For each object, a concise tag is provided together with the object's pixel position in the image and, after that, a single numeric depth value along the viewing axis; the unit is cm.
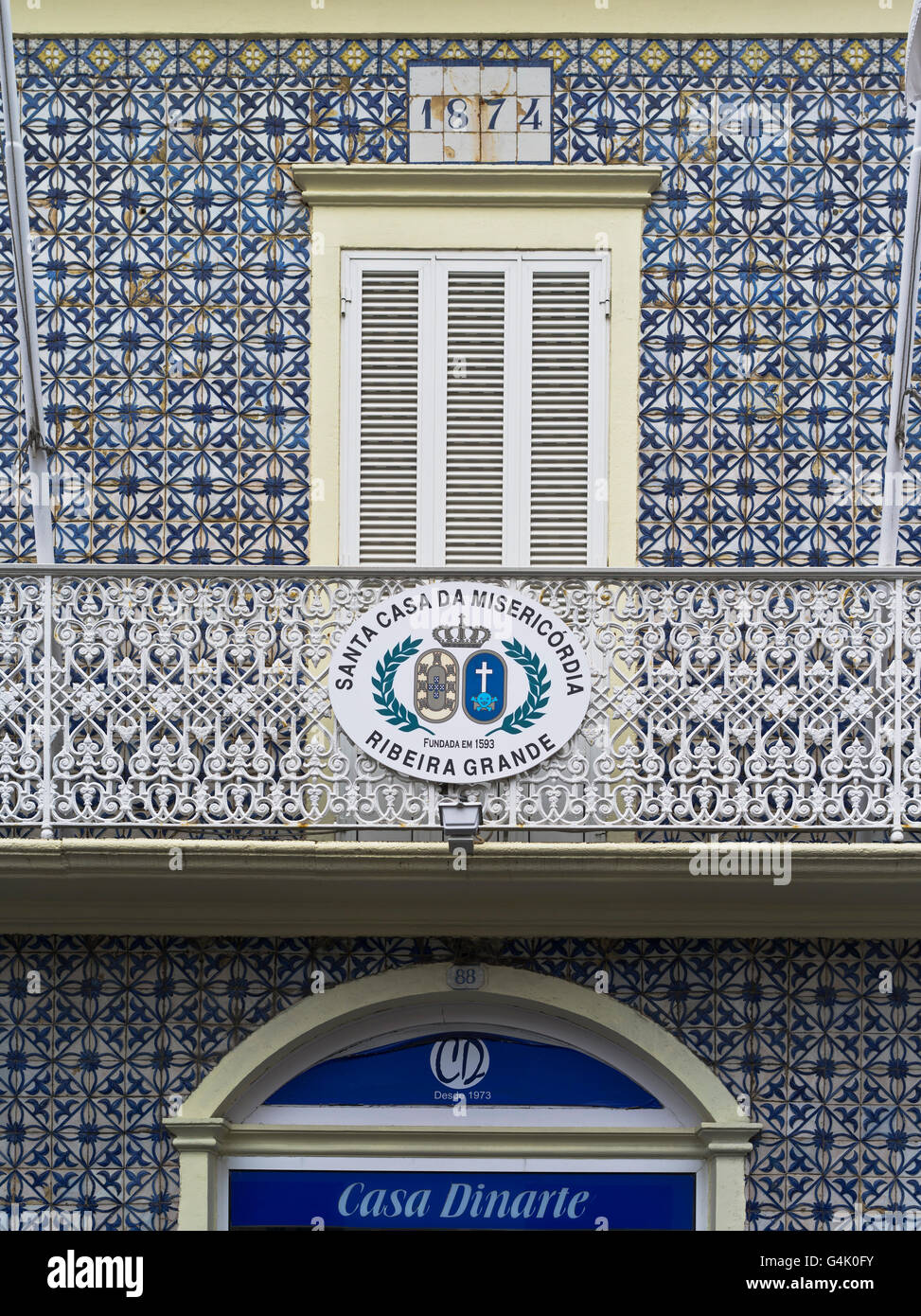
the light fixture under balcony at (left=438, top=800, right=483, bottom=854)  1050
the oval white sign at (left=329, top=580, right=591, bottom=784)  1066
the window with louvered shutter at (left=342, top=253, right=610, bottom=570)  1212
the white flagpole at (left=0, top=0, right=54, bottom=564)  1087
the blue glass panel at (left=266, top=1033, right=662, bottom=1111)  1134
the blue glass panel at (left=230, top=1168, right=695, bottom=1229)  1114
